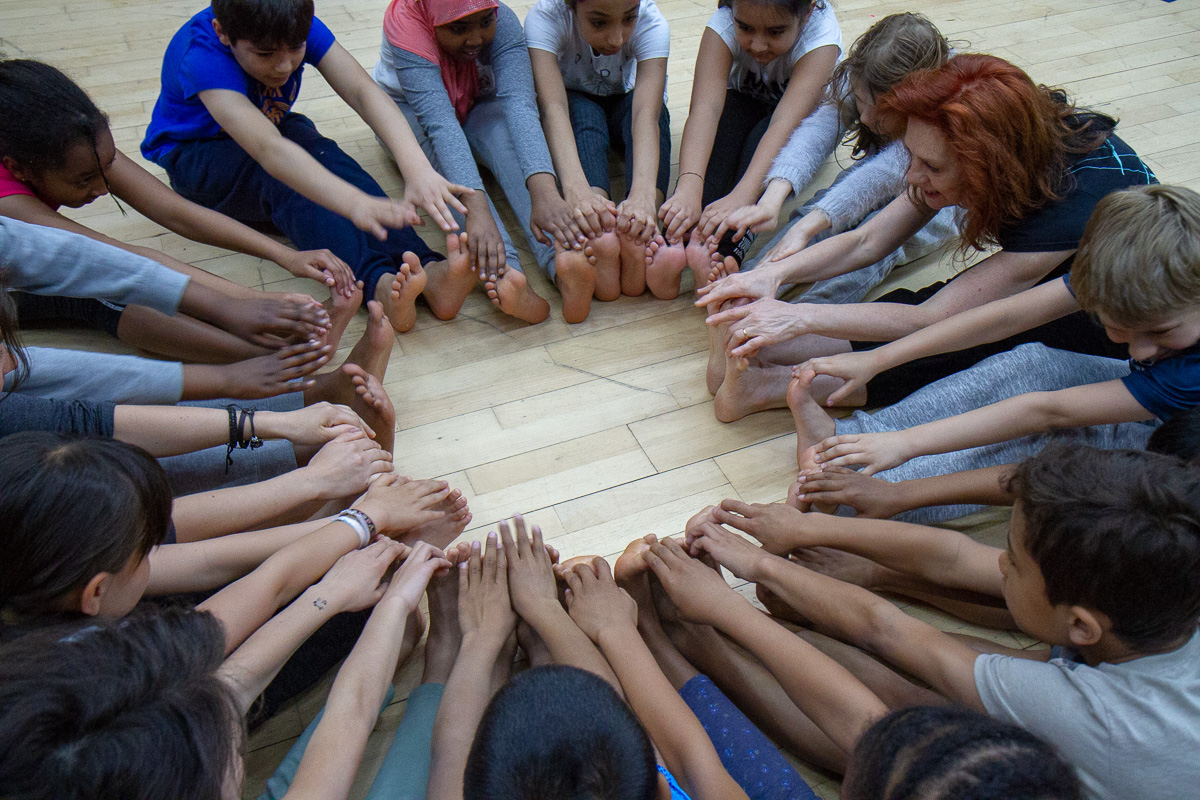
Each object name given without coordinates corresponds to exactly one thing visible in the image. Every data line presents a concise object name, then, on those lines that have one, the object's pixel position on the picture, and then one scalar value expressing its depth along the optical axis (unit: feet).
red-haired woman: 4.31
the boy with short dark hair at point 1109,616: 2.85
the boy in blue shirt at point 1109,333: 3.62
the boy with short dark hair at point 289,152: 5.24
